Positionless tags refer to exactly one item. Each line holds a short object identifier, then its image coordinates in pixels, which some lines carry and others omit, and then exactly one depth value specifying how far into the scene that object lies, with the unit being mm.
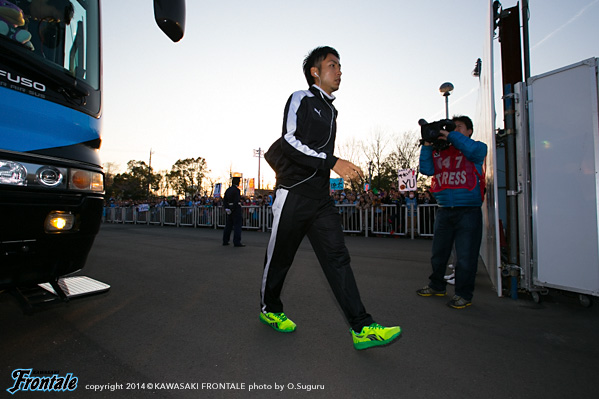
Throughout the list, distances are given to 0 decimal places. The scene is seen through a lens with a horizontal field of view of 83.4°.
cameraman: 3404
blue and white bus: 1967
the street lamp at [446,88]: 13047
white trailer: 3104
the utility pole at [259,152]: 59281
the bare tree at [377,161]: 38531
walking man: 2365
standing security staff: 9305
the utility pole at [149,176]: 64519
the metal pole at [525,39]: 3785
